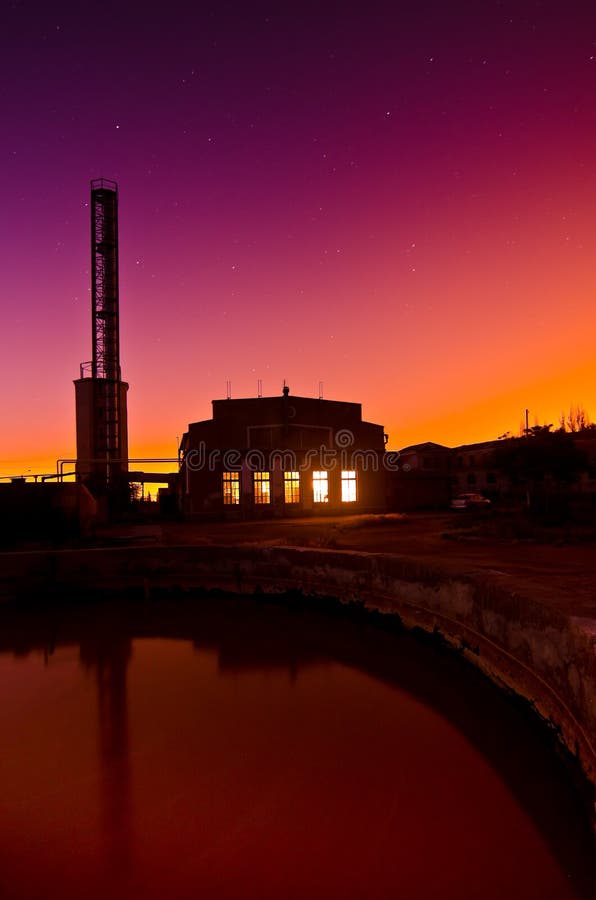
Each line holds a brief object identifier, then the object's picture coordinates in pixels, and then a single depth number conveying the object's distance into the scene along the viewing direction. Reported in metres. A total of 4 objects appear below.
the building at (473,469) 49.04
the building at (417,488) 29.33
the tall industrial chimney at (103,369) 29.53
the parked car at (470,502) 26.71
